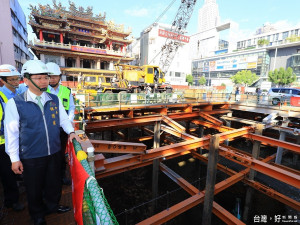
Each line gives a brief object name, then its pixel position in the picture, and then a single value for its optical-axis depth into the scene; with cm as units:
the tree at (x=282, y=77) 3963
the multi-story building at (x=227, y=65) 5478
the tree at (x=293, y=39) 4731
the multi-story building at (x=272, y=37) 5639
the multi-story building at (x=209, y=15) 18050
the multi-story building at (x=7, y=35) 2123
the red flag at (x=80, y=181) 156
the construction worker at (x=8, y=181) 289
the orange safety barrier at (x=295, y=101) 1109
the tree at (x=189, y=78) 5342
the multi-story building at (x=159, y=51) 4616
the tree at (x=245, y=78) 4848
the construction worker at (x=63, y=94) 363
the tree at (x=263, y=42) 5539
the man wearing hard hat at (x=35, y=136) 210
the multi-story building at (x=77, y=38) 2689
